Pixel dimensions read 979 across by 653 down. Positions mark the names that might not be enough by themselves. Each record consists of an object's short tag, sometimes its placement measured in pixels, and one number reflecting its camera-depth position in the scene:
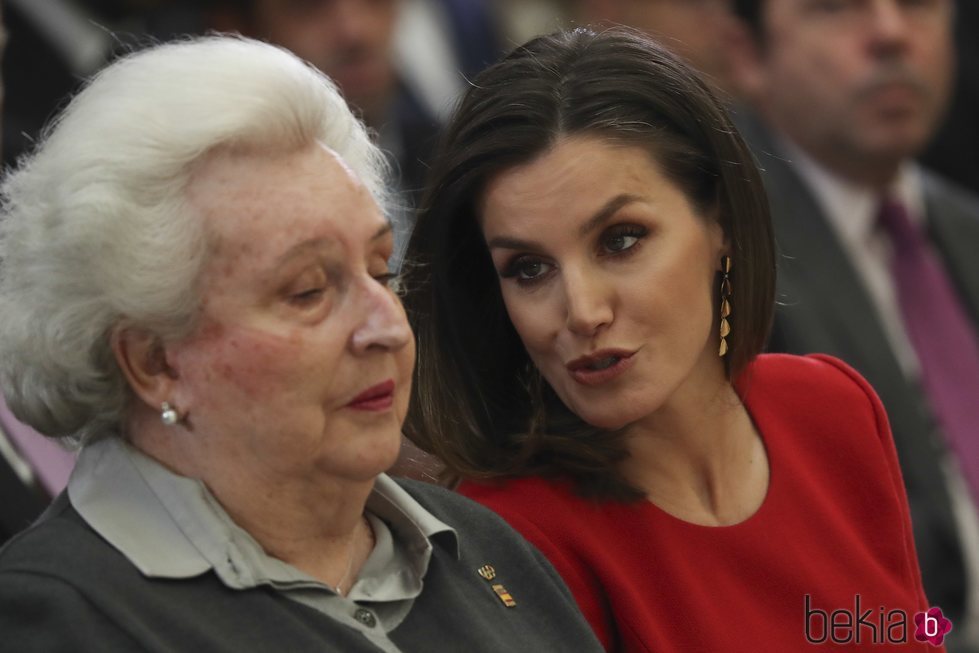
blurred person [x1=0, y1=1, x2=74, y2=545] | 4.68
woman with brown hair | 4.43
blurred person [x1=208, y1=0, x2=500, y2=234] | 8.52
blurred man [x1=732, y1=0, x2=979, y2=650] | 7.16
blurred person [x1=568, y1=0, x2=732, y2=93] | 10.36
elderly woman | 3.59
